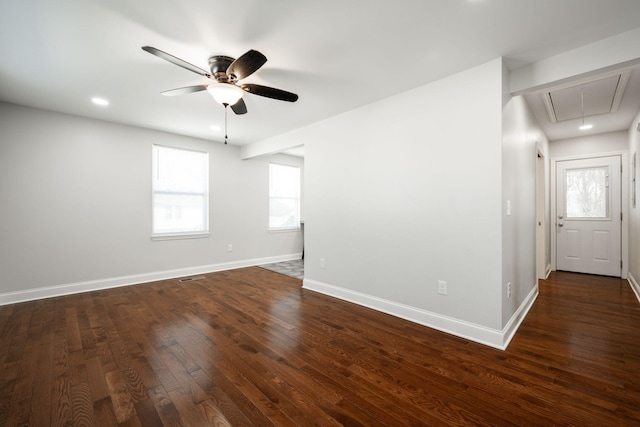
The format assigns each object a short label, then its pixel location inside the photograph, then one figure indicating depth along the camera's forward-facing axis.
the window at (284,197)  6.22
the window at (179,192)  4.60
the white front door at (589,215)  4.60
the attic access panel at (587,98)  2.75
